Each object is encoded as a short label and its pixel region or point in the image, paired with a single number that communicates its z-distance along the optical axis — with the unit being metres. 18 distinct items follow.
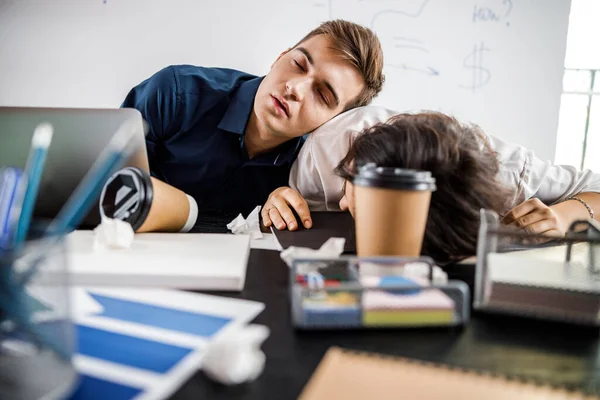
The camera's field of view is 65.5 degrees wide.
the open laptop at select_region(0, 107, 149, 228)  0.63
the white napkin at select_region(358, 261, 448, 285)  0.44
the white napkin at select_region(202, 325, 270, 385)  0.28
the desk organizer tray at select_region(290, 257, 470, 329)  0.36
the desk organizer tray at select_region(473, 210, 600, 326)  0.38
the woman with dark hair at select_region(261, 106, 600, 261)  0.58
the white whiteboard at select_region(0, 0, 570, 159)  1.81
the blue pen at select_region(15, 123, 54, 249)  0.28
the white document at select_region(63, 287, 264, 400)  0.28
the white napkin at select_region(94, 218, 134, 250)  0.54
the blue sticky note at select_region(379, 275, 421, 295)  0.38
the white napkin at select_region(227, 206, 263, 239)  0.71
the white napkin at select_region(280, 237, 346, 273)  0.55
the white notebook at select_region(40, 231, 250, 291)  0.45
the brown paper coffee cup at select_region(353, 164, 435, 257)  0.47
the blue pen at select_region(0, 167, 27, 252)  0.31
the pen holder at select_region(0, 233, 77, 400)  0.26
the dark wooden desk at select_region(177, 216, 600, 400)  0.29
